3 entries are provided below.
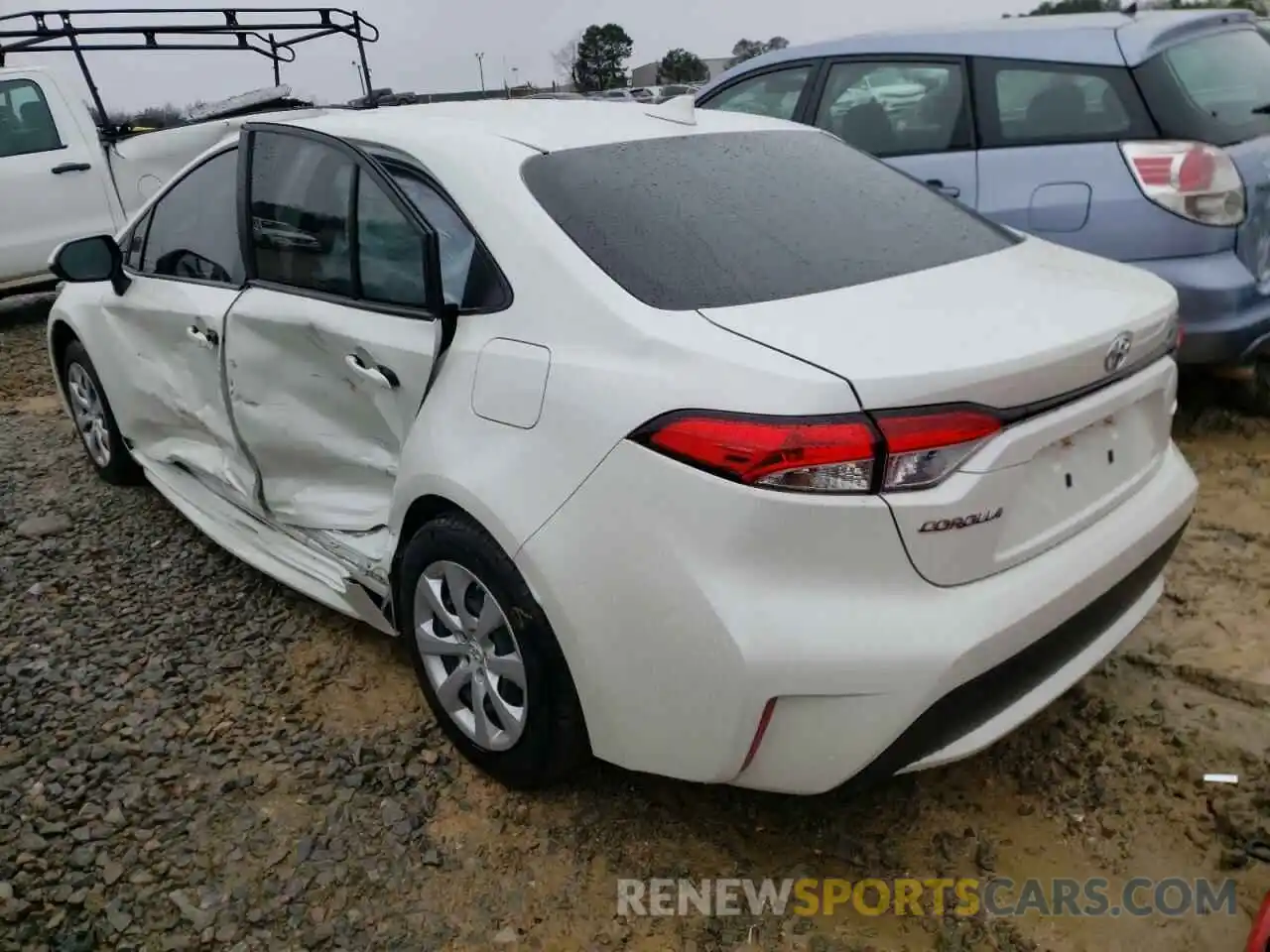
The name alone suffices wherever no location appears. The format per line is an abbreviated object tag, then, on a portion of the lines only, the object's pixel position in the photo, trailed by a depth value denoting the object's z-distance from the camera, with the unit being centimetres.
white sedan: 177
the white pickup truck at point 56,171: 723
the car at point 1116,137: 363
